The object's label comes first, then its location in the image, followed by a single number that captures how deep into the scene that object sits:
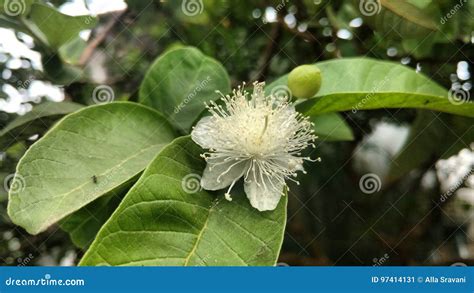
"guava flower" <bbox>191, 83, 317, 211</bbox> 0.22
